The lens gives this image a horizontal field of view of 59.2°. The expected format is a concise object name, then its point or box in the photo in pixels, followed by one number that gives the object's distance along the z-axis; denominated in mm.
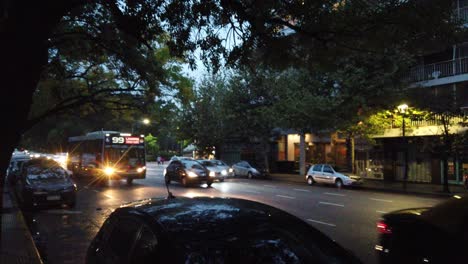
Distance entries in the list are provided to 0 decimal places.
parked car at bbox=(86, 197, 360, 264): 2936
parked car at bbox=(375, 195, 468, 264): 4383
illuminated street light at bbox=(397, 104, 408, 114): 22141
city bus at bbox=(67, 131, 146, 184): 24750
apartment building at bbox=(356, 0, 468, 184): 21984
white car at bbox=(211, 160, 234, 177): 29909
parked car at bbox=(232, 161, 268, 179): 32344
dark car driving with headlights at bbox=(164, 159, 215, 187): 23578
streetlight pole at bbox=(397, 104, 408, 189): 22178
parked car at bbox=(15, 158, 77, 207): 14102
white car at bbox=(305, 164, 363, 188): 23594
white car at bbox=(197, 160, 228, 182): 26362
